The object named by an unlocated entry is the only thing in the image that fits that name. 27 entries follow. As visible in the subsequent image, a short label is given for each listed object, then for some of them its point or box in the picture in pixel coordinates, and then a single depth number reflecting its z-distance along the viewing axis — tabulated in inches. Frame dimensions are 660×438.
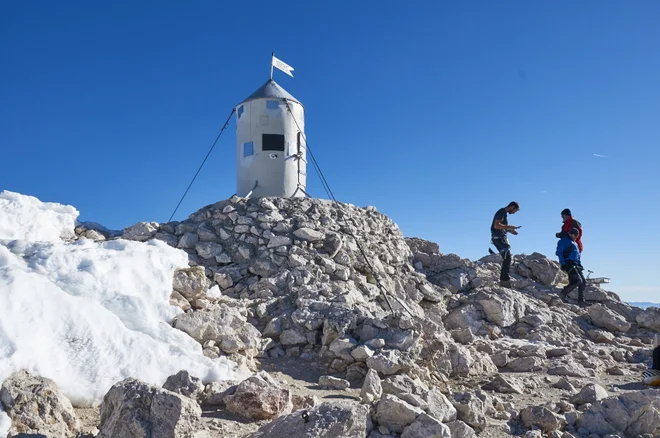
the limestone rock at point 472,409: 200.8
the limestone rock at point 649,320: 504.1
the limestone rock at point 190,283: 293.1
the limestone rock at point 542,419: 207.3
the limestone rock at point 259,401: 188.2
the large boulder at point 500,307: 444.5
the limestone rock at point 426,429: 165.3
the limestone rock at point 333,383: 256.7
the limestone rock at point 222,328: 255.9
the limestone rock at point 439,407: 188.1
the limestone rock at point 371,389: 214.8
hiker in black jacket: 500.4
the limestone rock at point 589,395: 243.1
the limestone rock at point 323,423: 145.4
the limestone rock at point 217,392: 199.9
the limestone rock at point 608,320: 489.4
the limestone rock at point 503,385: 270.1
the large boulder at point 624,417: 209.9
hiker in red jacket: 534.3
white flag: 557.6
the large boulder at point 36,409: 159.3
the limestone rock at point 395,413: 173.0
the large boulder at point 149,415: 143.9
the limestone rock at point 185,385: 198.4
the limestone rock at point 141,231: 436.8
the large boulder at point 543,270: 581.3
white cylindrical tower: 513.7
